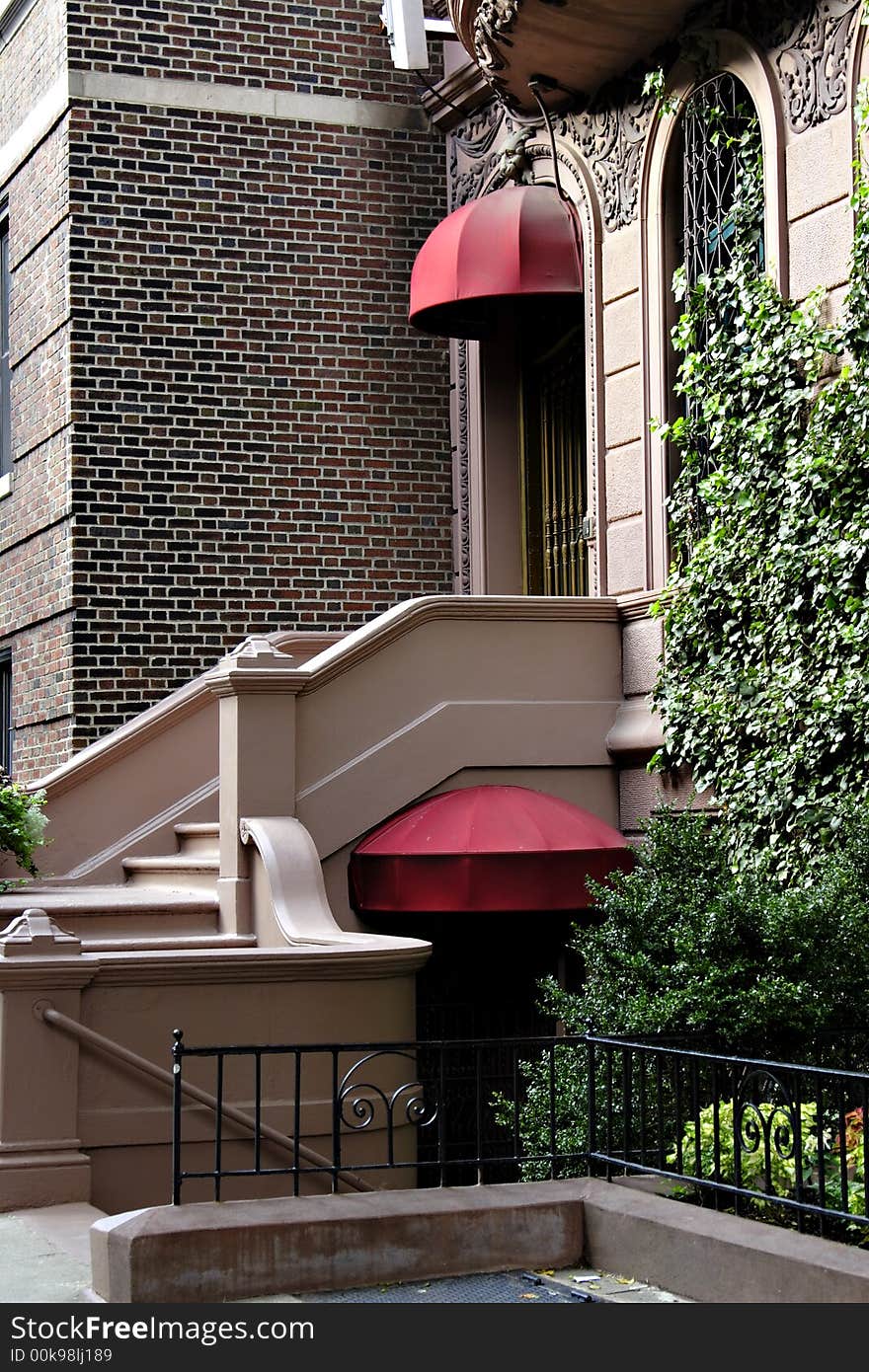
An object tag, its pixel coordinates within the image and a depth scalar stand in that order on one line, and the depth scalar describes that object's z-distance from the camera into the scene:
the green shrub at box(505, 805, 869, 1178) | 8.12
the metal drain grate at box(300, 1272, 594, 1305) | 6.12
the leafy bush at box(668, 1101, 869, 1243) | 6.10
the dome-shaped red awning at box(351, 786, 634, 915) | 10.94
